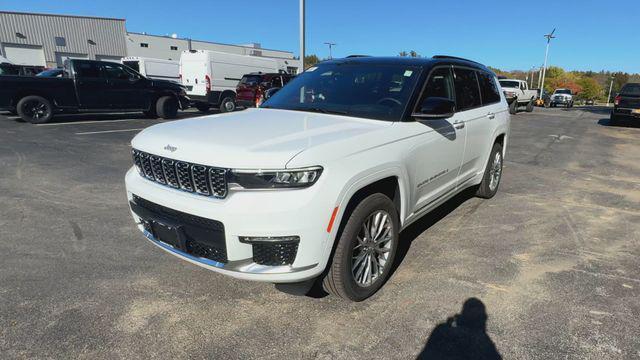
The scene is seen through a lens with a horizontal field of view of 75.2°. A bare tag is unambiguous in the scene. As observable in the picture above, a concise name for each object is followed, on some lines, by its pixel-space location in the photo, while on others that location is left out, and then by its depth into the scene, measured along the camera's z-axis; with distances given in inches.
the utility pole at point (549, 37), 2265.5
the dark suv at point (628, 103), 634.8
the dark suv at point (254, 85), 595.1
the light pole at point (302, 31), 620.1
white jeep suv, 94.4
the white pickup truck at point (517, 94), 858.4
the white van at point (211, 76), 670.5
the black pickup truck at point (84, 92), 449.4
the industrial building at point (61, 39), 1540.4
